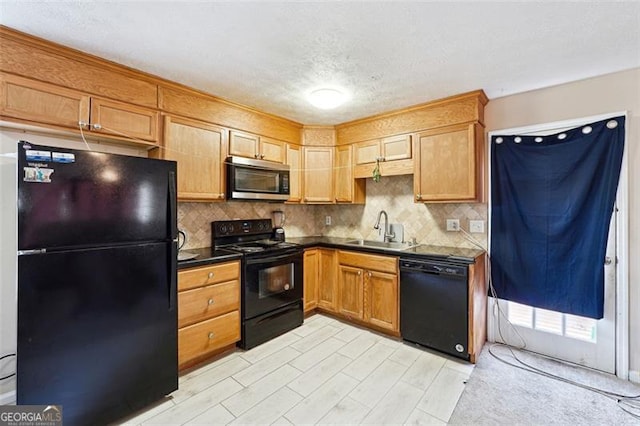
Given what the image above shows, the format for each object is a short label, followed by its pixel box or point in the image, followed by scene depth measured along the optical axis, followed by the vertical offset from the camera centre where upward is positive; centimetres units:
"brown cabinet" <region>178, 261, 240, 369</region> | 226 -83
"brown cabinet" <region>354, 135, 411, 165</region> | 311 +73
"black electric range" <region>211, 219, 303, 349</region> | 271 -68
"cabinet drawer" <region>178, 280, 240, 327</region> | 226 -75
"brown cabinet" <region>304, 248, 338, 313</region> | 337 -80
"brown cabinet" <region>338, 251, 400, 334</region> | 290 -82
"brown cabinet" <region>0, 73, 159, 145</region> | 177 +71
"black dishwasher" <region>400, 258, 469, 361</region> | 247 -84
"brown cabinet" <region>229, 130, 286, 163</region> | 295 +73
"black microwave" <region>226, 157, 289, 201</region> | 287 +36
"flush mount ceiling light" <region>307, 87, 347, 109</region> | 254 +107
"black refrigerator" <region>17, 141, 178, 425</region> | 150 -41
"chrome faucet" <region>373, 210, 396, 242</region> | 349 -17
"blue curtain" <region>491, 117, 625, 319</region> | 228 +0
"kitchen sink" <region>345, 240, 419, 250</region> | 324 -37
